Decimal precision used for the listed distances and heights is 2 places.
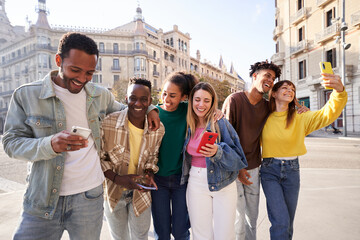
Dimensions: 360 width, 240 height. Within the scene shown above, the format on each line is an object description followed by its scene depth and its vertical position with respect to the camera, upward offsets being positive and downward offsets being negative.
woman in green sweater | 2.44 -0.72
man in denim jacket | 1.56 -0.20
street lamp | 15.16 +4.76
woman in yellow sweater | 2.44 -0.39
